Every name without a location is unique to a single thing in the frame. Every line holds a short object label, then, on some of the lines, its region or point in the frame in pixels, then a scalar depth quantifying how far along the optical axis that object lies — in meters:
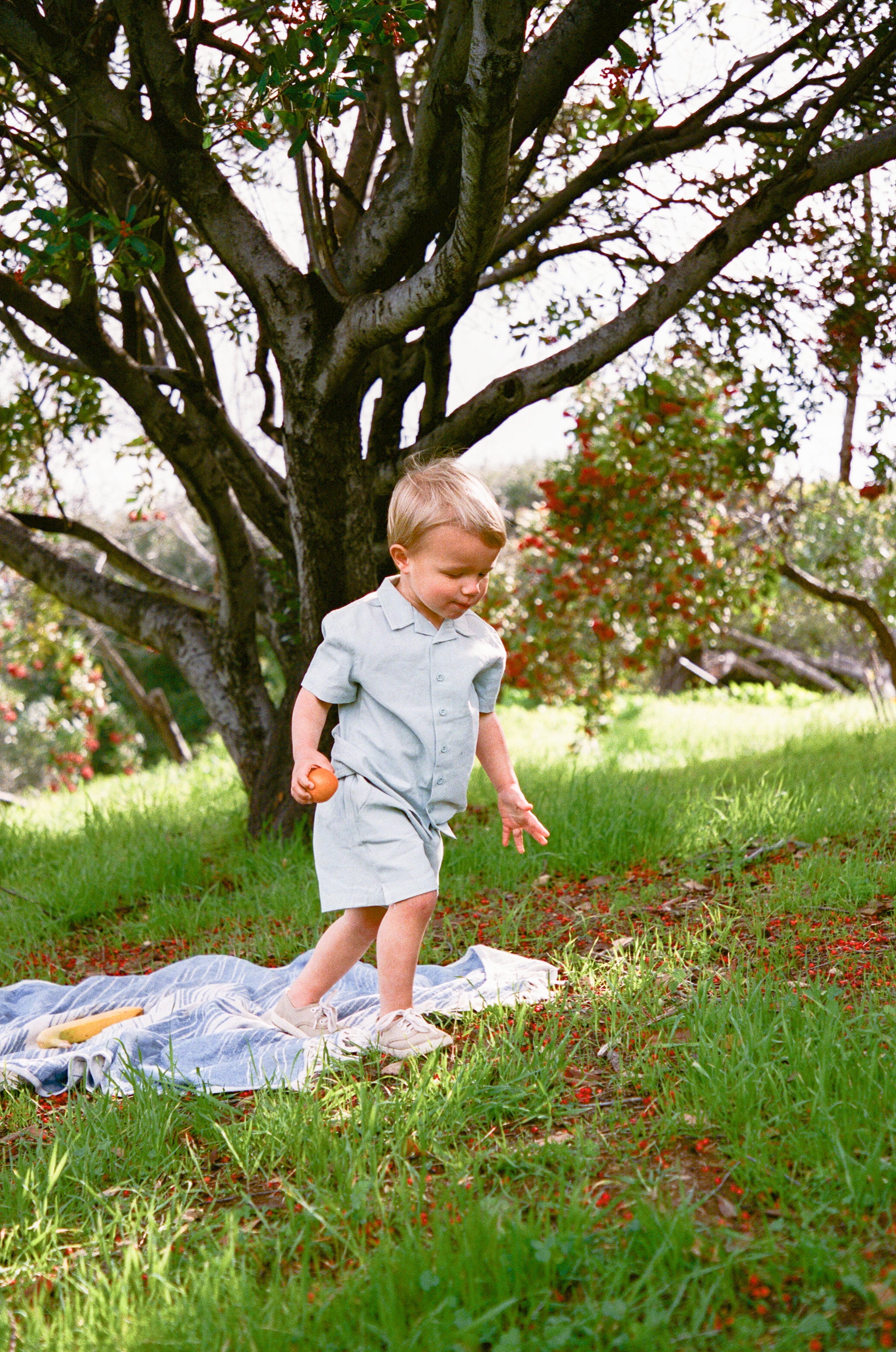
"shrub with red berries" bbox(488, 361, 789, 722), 6.05
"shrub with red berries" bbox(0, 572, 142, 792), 9.74
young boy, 2.50
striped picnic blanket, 2.44
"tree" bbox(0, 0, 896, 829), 3.26
